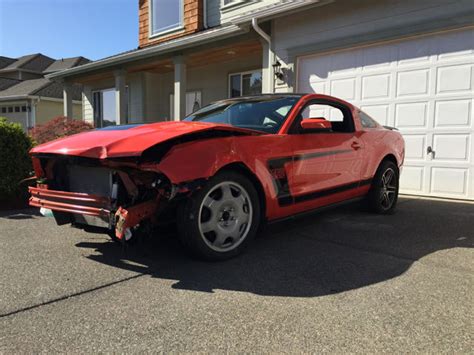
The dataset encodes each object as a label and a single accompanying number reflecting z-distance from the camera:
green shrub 5.86
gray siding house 6.47
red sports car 3.03
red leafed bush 13.11
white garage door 6.43
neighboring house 25.34
